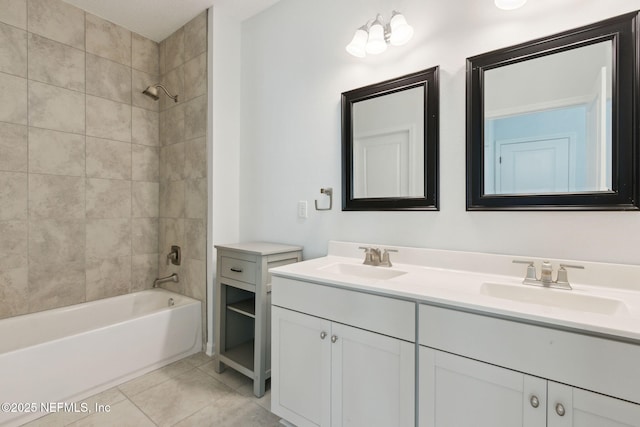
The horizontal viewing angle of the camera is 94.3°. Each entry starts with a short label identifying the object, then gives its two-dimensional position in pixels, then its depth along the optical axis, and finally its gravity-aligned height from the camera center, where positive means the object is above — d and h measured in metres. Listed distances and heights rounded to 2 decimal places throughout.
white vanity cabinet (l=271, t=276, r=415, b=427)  1.08 -0.59
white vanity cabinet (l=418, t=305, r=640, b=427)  0.75 -0.46
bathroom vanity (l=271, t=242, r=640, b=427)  0.78 -0.43
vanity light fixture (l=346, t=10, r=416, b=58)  1.50 +0.94
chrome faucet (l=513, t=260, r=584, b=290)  1.11 -0.24
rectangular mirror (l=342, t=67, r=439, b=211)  1.52 +0.39
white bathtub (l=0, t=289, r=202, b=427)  1.53 -0.85
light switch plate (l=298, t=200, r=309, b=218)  2.03 +0.03
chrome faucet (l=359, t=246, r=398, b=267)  1.56 -0.24
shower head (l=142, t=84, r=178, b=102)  2.53 +1.04
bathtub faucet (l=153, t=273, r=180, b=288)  2.57 -0.58
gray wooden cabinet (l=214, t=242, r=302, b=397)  1.74 -0.62
